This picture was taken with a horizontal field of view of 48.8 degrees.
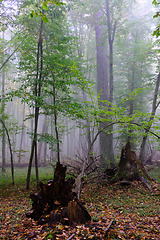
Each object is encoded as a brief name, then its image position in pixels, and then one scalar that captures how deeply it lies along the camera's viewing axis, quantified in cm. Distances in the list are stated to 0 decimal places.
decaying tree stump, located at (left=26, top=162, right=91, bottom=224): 392
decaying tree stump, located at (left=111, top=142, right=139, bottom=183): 831
